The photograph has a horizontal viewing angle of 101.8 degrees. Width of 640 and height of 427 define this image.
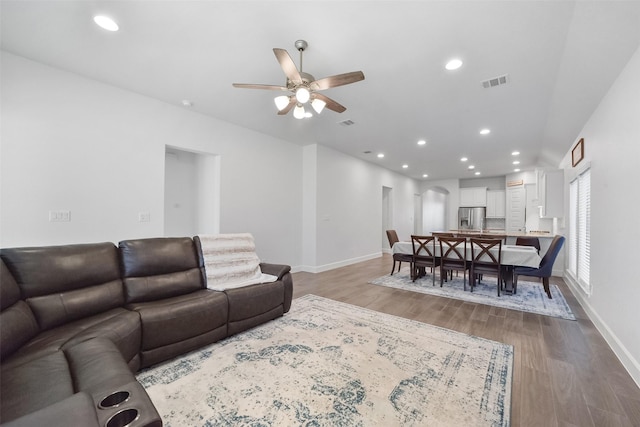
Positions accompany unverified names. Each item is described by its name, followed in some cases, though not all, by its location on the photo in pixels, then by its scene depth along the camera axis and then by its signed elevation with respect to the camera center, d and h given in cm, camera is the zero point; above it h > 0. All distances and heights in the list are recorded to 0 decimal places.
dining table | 392 -63
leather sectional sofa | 107 -79
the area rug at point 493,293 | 352 -124
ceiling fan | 218 +119
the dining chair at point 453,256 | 439 -69
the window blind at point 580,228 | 355 -16
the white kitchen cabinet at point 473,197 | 956 +74
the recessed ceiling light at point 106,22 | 215 +160
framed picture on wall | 385 +104
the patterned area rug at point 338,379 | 161 -124
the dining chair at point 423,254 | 468 -71
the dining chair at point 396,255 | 515 -80
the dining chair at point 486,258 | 407 -67
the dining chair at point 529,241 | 535 -50
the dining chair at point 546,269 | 382 -79
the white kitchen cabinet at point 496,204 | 928 +46
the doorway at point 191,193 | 452 +35
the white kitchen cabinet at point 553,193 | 522 +50
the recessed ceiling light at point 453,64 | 265 +159
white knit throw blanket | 289 -59
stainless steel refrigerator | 963 -6
